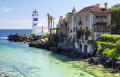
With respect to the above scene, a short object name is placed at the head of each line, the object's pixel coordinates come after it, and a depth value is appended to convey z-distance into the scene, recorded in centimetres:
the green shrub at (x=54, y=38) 5547
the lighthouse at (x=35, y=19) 8987
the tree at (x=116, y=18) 4542
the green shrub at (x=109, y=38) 3234
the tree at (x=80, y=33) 4100
